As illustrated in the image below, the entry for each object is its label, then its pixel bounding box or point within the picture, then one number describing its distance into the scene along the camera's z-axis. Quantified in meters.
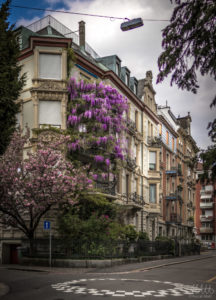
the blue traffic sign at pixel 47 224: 22.52
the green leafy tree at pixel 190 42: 9.02
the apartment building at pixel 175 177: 48.41
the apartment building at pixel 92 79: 28.39
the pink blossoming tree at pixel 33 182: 23.31
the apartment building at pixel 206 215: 82.81
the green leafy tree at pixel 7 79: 11.83
